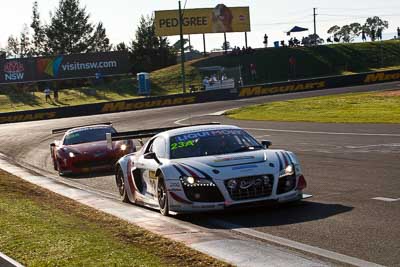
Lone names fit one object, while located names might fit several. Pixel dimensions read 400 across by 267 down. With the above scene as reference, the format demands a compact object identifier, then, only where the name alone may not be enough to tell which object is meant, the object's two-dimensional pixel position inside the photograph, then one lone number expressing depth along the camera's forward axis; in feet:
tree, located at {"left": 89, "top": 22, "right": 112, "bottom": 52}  384.88
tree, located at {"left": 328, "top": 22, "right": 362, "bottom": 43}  646.08
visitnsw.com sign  233.76
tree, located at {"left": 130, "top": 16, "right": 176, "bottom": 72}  315.17
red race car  58.65
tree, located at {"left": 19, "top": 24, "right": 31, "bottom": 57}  406.64
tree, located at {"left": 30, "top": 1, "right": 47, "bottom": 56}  387.28
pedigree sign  254.27
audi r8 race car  32.24
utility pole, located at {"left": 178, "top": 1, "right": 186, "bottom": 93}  179.32
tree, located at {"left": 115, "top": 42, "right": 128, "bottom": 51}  352.16
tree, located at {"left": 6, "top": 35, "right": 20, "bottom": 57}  430.20
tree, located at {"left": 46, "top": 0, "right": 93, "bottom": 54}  369.50
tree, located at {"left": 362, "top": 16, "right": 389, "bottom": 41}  644.85
